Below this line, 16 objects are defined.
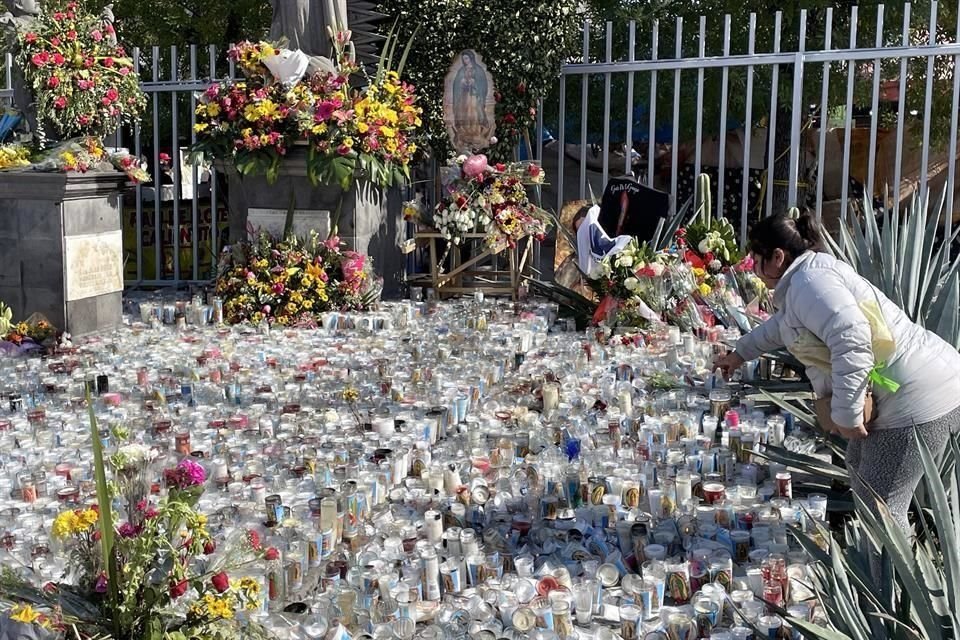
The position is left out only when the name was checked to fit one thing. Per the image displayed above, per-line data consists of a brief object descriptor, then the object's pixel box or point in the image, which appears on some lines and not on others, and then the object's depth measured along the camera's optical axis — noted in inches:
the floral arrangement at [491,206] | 334.3
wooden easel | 344.2
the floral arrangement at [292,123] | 313.6
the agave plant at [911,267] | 166.6
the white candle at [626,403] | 200.0
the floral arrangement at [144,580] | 100.9
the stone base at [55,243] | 273.7
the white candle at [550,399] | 205.2
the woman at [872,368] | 119.8
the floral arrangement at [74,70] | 286.0
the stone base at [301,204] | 326.3
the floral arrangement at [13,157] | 279.7
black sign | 316.8
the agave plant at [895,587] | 96.3
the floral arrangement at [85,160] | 279.0
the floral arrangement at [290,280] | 309.9
